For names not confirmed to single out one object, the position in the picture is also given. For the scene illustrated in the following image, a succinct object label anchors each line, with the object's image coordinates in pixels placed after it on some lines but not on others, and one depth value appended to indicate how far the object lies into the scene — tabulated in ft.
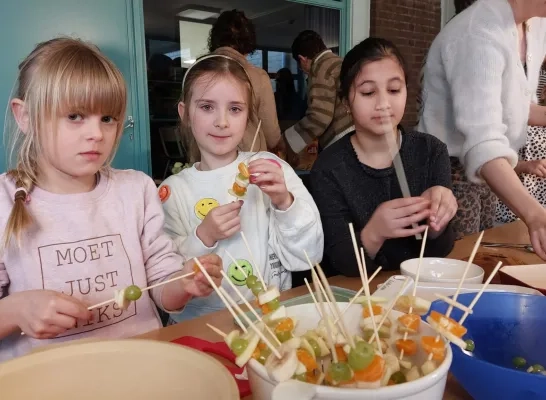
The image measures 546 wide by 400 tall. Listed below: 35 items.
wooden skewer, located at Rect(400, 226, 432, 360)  1.95
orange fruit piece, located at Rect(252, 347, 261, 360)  1.75
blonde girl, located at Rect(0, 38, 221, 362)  3.42
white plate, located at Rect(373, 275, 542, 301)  2.86
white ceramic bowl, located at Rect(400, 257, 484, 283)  3.38
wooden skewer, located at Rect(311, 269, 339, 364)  1.74
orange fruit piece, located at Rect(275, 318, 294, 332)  1.92
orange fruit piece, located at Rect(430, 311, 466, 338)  1.78
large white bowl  1.48
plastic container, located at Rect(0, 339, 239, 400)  1.66
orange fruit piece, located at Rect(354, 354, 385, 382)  1.52
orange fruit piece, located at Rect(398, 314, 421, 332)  1.95
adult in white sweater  4.54
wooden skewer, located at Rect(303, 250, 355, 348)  1.74
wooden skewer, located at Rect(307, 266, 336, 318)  1.99
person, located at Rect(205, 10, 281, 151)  8.98
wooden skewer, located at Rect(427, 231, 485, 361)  1.76
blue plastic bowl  2.40
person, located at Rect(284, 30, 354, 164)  10.42
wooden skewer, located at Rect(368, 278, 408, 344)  1.92
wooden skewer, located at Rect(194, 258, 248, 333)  1.94
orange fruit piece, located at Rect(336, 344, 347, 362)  1.83
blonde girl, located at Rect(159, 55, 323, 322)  4.30
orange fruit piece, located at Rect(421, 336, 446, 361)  1.75
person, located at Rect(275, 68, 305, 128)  15.08
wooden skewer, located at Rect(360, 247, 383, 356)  1.85
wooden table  2.33
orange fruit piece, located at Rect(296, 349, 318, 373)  1.72
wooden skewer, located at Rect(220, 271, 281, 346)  1.85
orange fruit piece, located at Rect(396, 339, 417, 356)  1.95
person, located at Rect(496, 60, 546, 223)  5.55
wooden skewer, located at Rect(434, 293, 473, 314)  1.88
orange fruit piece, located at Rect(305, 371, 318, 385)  1.72
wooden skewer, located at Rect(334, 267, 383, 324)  2.12
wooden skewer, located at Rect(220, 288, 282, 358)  1.68
